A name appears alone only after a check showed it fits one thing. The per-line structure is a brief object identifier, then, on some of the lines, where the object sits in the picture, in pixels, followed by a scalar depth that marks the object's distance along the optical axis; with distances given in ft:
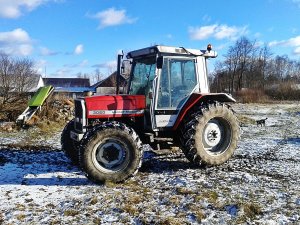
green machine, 32.40
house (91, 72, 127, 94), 94.65
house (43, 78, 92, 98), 167.02
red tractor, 15.82
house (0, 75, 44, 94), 46.97
